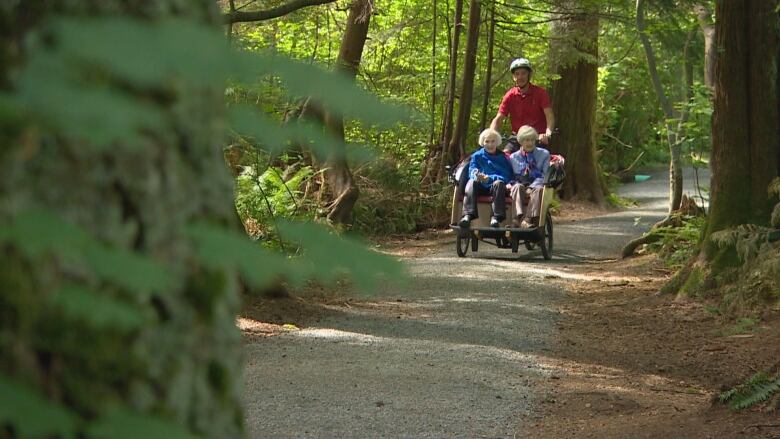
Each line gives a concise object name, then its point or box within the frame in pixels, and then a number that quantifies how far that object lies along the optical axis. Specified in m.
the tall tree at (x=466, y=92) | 18.94
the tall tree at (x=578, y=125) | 22.47
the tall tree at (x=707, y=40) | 17.61
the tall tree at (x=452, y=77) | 19.47
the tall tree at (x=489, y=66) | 20.01
